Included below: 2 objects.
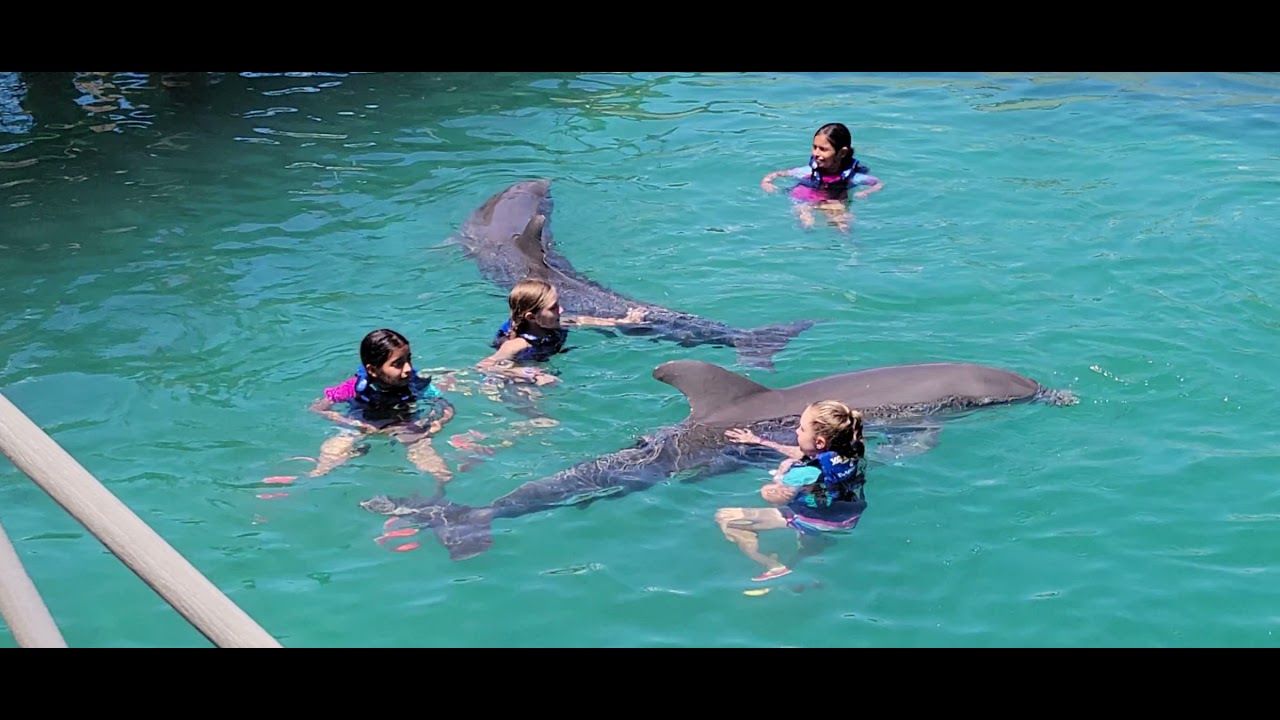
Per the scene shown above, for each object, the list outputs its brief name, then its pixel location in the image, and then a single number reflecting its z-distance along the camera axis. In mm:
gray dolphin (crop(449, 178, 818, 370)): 9008
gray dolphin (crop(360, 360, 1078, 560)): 6980
